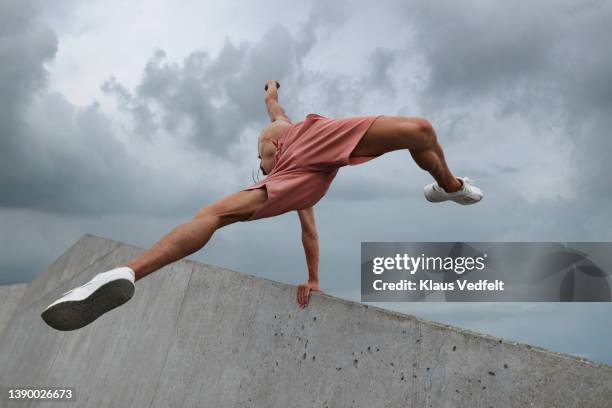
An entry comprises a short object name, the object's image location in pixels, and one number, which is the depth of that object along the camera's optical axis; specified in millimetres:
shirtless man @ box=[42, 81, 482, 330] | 2254
